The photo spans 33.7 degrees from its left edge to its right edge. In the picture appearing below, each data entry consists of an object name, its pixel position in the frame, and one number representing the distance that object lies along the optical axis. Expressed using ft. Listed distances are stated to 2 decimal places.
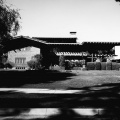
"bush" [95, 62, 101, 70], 91.61
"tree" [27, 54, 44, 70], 95.92
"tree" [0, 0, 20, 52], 76.23
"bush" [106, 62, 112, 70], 91.66
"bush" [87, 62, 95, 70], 91.71
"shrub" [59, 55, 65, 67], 94.48
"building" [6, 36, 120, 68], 113.70
